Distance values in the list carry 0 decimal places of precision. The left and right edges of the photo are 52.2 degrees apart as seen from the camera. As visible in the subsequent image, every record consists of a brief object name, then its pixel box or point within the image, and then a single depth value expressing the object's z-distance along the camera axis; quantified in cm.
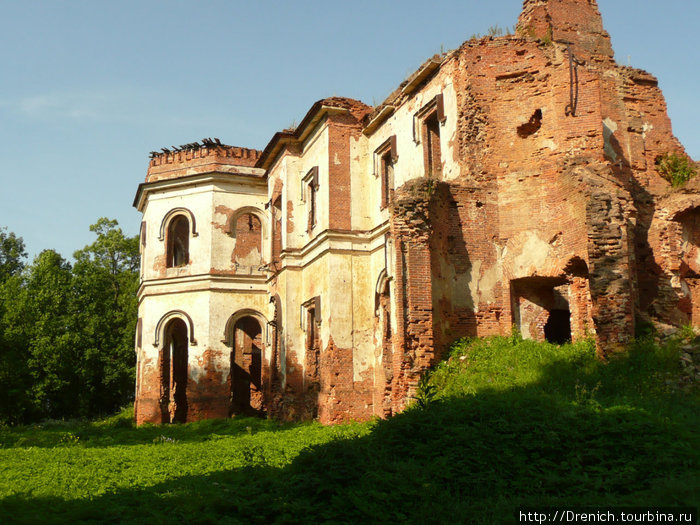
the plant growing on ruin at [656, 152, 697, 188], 1445
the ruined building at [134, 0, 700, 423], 1326
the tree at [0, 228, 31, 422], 2816
